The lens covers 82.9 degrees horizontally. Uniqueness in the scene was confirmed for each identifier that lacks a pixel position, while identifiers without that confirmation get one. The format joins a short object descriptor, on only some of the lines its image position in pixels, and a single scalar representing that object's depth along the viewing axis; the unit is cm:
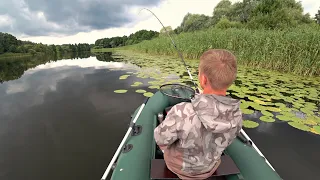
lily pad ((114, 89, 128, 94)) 465
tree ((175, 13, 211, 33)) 3915
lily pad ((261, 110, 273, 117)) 312
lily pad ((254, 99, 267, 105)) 352
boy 85
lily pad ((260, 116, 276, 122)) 293
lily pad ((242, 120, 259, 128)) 280
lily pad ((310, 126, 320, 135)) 261
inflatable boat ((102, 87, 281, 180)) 125
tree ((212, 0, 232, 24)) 3456
